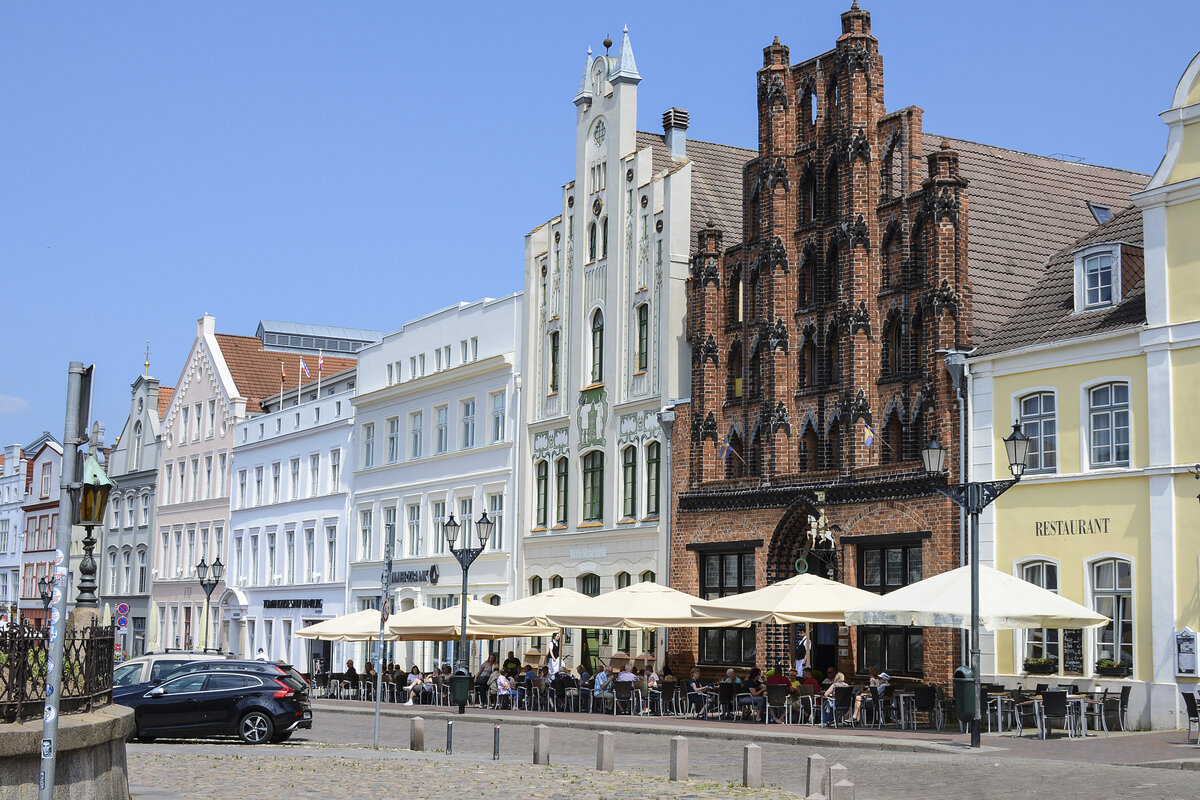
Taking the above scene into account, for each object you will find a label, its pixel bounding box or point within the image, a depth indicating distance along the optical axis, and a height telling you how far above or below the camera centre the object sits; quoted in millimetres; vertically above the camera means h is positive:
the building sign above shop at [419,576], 52438 +591
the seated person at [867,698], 31094 -1934
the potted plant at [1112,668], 30078 -1300
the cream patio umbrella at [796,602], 31312 -124
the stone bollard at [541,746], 22125 -2052
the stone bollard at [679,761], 19719 -2000
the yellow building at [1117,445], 29469 +2906
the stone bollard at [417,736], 24828 -2168
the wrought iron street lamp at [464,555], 36906 +890
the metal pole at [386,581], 27125 +289
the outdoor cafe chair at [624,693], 36469 -2189
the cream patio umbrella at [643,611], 34719 -352
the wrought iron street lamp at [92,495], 11220 +717
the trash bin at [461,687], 37094 -2116
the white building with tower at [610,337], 43812 +7320
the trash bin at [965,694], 25109 -1515
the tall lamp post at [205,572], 53569 +596
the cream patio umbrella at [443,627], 39531 -821
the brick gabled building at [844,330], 34906 +6105
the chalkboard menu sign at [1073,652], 31109 -1034
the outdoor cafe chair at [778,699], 32625 -2061
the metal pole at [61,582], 9859 +55
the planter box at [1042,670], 31375 -1388
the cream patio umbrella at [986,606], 27047 -156
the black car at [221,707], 26859 -1907
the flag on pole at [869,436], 36125 +3539
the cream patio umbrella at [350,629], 44281 -984
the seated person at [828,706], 31188 -2101
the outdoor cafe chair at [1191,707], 24547 -1630
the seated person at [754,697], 33156 -2052
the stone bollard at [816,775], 16672 -1827
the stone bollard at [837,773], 16141 -1764
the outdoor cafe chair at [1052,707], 26859 -1807
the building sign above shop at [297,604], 61531 -420
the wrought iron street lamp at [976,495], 25094 +1625
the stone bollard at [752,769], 18875 -2002
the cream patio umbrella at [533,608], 38219 -336
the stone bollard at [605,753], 20375 -1976
